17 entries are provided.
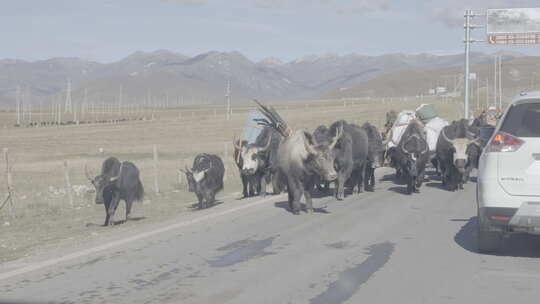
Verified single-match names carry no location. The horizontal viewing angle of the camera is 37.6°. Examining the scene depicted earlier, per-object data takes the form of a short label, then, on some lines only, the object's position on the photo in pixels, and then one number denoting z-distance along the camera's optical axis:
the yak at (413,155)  17.23
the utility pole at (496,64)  81.11
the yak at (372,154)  18.38
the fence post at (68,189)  20.89
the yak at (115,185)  17.78
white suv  8.58
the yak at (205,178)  19.23
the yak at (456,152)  17.34
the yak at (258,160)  18.36
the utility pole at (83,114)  117.49
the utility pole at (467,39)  41.41
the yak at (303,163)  13.79
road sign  42.31
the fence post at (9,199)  19.10
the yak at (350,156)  16.02
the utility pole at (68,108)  143.95
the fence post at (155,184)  23.78
